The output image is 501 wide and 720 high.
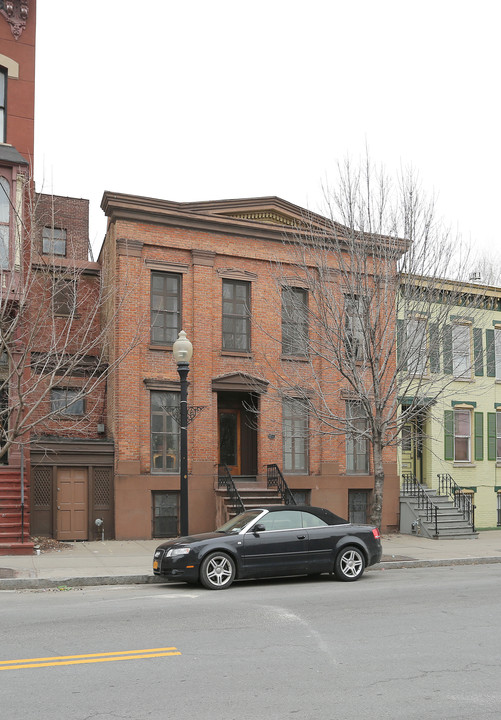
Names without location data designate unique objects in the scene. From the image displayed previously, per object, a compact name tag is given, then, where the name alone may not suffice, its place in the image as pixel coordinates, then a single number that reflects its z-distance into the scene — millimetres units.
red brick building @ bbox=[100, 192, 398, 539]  20062
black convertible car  12328
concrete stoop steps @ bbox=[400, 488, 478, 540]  21688
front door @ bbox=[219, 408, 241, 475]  22000
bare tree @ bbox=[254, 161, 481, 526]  17250
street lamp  14680
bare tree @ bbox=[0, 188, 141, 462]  17750
